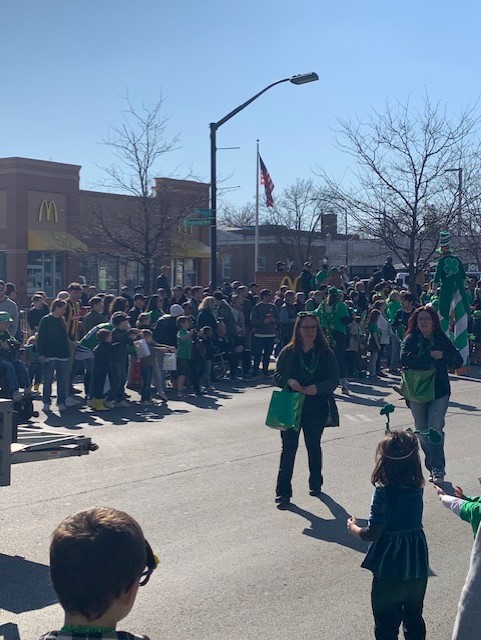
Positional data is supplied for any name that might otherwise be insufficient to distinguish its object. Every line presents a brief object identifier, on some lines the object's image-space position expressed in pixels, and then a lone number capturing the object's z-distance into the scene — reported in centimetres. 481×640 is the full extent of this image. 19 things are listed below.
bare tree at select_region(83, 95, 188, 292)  2744
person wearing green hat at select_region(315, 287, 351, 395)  1681
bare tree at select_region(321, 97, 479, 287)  2438
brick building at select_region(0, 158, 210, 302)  3778
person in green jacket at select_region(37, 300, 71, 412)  1405
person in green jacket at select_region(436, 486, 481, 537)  414
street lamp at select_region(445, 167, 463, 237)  2479
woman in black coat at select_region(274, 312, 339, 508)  857
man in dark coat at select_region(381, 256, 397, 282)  2624
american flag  3691
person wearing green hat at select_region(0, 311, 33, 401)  1110
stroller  760
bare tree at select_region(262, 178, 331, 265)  5549
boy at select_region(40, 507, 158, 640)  243
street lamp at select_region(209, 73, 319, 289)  2048
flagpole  4432
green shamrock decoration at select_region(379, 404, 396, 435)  573
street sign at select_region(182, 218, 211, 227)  2170
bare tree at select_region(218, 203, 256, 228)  7244
